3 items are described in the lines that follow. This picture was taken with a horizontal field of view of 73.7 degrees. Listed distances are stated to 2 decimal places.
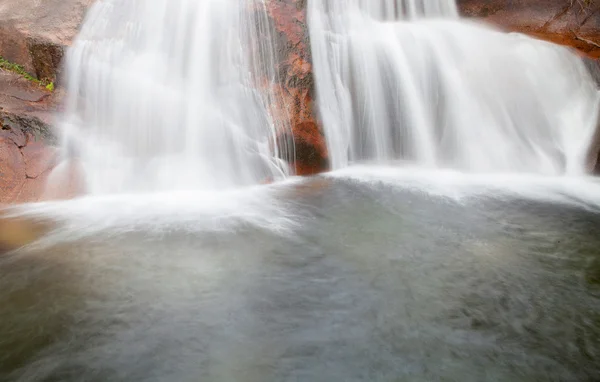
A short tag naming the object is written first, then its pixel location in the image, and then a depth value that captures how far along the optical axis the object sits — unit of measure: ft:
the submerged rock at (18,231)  13.76
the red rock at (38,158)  18.52
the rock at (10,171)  17.79
